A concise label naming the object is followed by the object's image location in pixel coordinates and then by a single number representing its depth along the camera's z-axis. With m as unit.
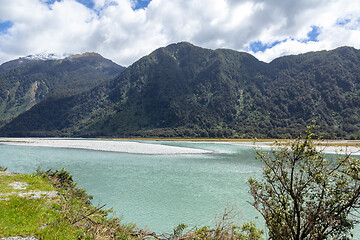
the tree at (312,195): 6.46
